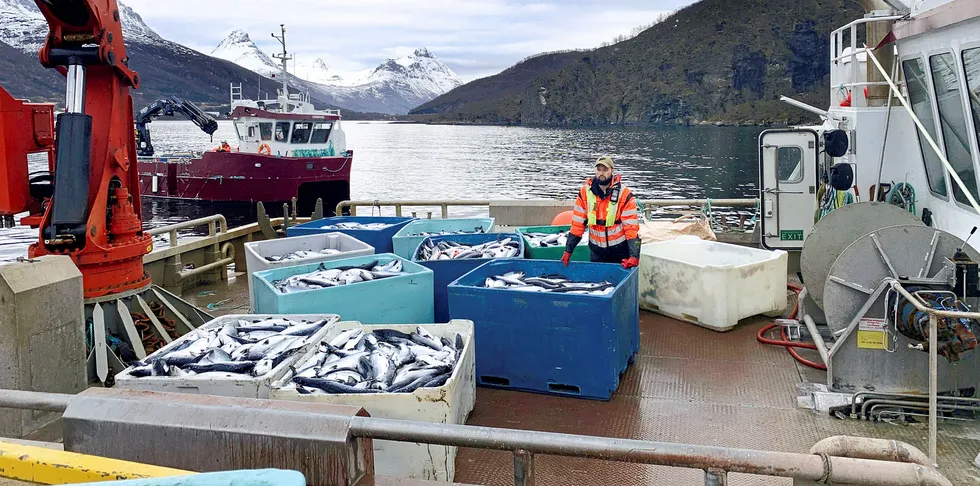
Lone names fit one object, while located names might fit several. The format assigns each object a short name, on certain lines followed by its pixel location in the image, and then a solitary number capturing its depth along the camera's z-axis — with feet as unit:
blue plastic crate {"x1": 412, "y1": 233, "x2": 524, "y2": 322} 23.20
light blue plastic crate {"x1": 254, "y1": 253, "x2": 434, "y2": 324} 19.38
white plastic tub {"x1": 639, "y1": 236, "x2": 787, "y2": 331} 23.85
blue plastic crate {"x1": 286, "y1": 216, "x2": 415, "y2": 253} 29.19
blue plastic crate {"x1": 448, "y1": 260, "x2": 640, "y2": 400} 17.89
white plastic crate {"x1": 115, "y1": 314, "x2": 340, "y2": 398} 14.14
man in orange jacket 21.94
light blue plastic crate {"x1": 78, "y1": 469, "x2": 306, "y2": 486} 7.77
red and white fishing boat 111.24
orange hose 20.67
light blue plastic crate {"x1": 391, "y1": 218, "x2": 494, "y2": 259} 29.68
